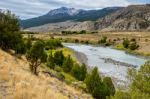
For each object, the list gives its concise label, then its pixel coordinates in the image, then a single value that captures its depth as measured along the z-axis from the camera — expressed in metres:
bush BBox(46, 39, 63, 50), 135.51
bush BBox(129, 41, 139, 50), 154.25
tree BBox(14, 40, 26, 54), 70.69
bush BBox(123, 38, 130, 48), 164.02
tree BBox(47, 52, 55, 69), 72.13
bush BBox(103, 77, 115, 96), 48.00
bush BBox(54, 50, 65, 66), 80.88
